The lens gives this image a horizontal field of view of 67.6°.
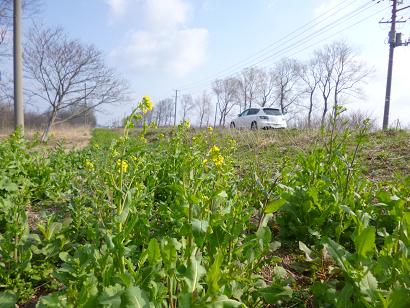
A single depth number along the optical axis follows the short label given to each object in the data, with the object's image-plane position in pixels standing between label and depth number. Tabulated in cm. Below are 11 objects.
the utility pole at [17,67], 865
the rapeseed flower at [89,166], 205
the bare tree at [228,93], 5812
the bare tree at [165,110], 6512
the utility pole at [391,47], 1593
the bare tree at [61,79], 1823
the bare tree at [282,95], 5150
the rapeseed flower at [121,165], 175
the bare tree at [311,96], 4806
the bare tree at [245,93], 5594
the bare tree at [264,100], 5484
